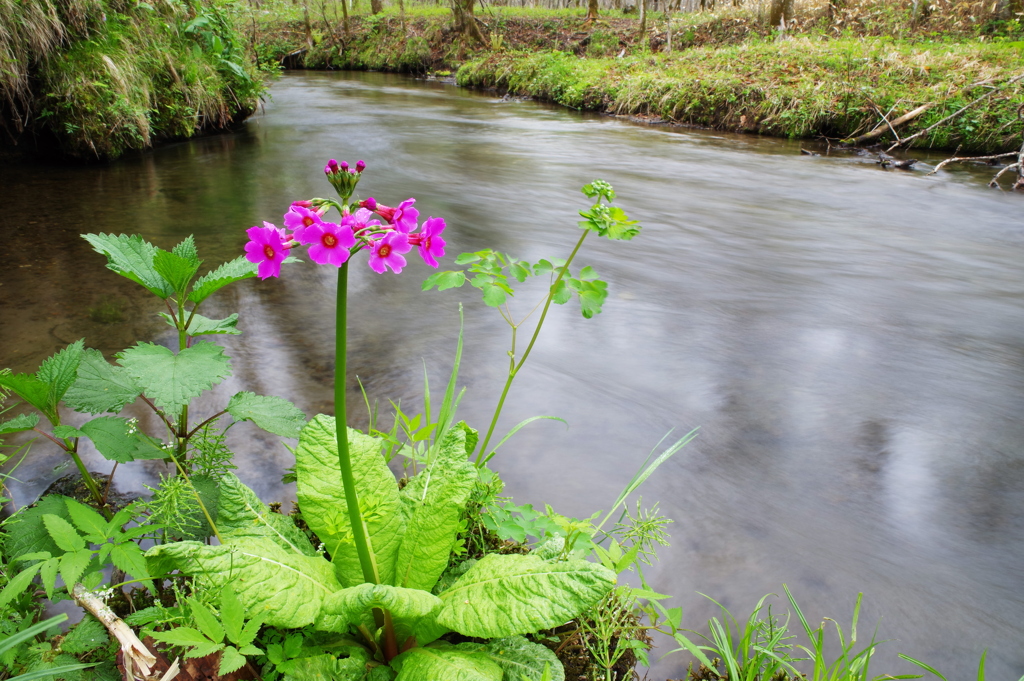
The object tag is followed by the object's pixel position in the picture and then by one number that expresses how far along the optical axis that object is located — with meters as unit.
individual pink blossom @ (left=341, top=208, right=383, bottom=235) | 0.36
